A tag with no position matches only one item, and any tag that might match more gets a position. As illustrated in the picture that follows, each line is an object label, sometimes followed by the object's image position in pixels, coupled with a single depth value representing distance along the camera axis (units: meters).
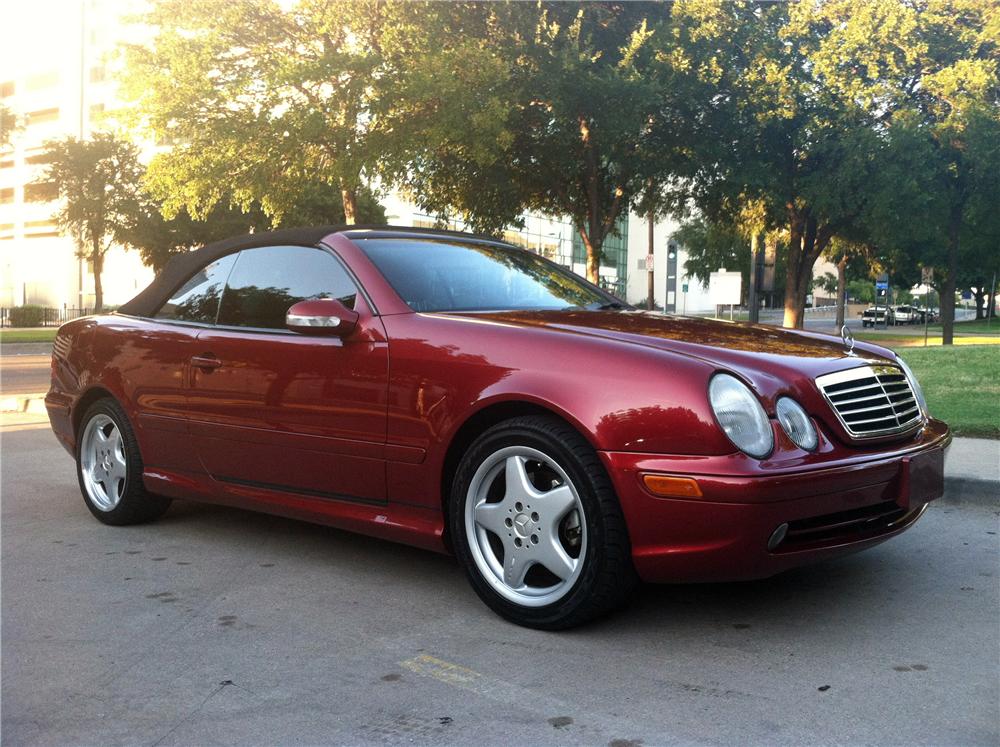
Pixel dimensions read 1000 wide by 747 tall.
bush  41.97
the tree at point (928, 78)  28.45
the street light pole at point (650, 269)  37.54
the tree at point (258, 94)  21.53
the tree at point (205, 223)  40.44
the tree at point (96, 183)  38.75
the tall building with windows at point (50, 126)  66.88
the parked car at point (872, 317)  67.44
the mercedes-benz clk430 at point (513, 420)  3.50
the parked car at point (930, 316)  78.25
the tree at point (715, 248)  32.65
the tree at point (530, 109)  21.78
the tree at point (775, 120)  26.48
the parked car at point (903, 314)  73.50
